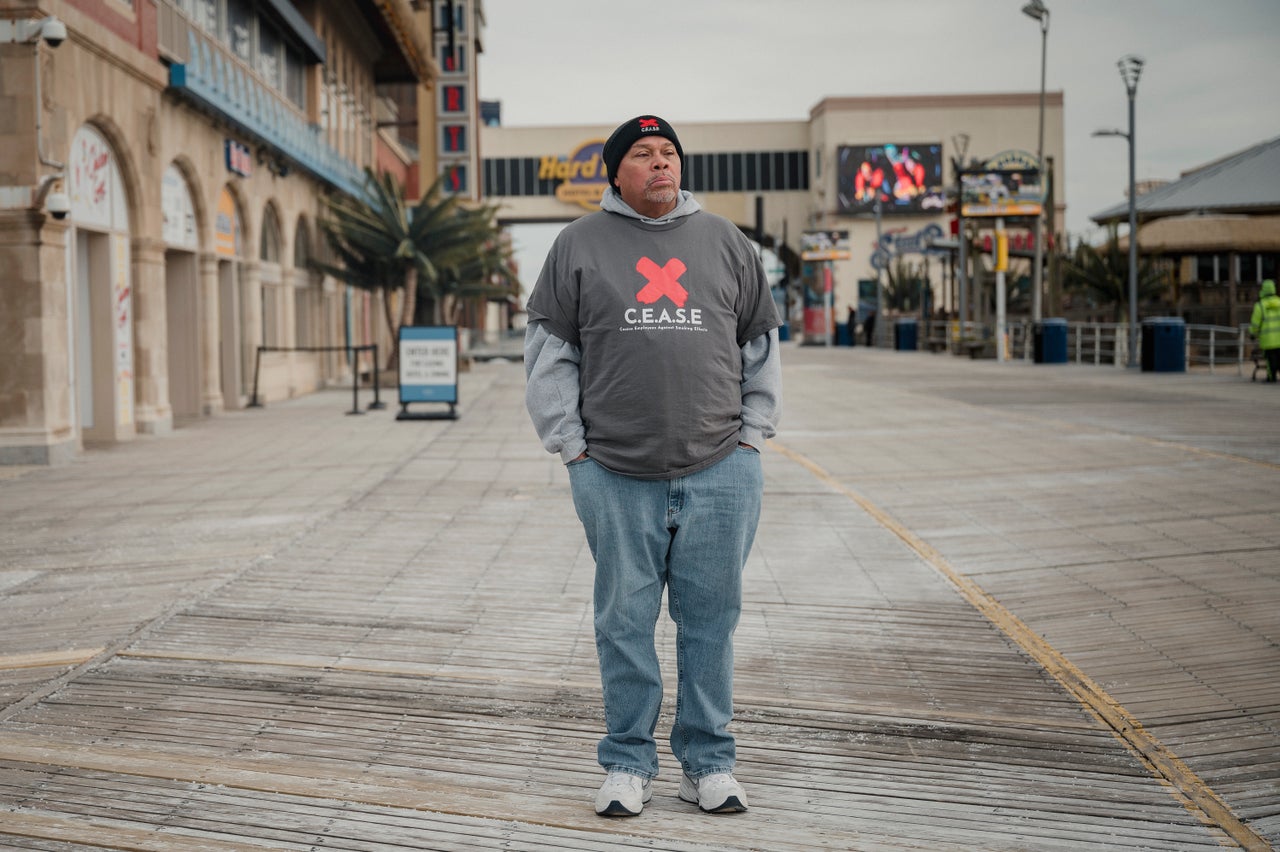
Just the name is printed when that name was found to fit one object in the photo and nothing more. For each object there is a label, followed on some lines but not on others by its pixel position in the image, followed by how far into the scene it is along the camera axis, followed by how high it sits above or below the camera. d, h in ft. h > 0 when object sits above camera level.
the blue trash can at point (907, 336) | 172.14 -0.63
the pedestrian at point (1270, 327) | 79.51 +0.05
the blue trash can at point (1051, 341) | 117.60 -0.92
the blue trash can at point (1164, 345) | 96.12 -1.09
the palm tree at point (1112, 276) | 134.00 +5.07
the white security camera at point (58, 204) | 46.03 +4.19
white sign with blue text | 63.87 -1.35
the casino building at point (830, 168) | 274.36 +31.76
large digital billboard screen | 272.51 +28.48
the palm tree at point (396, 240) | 98.99 +6.48
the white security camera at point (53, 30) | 44.37 +9.33
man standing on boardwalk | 12.89 -0.80
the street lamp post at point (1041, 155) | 135.54 +16.33
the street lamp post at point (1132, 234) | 106.63 +7.01
